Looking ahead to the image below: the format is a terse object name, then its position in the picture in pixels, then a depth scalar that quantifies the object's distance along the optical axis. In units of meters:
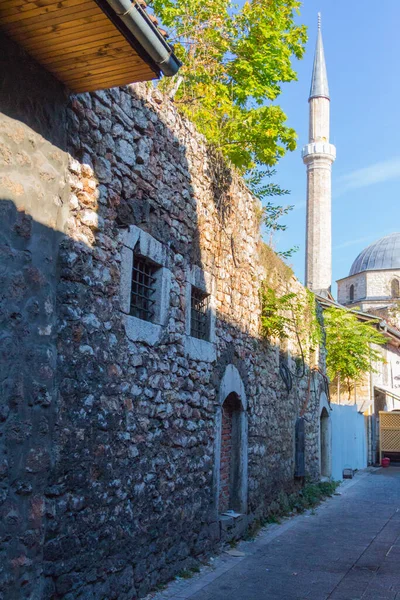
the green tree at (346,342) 17.08
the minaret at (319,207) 39.84
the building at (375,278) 39.88
